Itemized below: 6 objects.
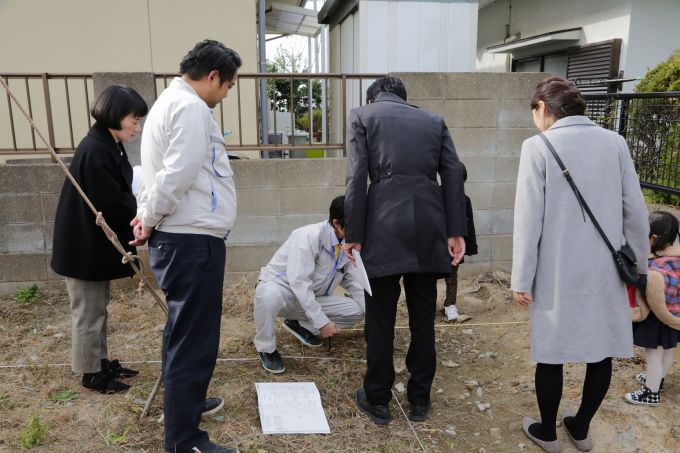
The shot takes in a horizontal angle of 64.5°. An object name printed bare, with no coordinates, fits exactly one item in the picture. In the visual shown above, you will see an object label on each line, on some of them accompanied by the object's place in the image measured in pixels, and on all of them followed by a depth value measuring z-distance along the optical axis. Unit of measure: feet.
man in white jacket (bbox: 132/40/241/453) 7.15
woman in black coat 9.30
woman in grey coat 7.82
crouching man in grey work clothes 10.78
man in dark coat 8.79
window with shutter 26.37
